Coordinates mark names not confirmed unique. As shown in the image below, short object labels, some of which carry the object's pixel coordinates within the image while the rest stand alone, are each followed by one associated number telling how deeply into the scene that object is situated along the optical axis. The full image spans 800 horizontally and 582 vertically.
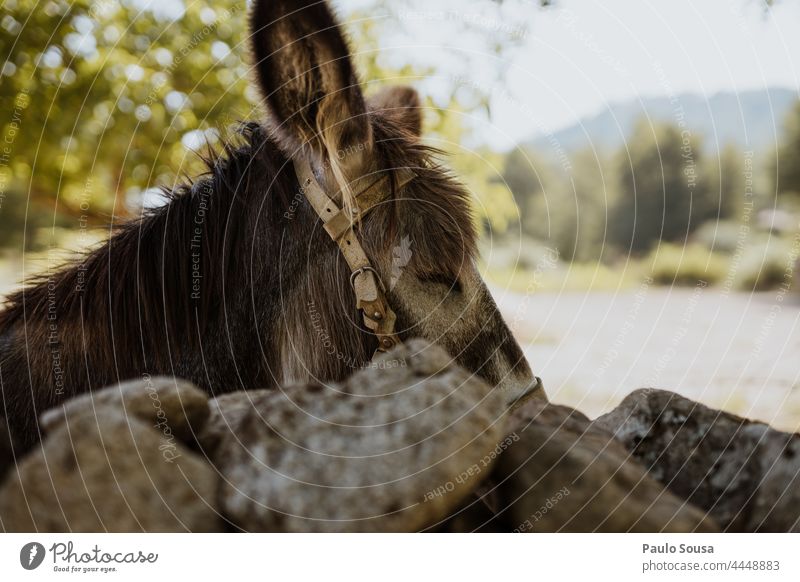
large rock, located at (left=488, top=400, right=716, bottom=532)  1.36
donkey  2.13
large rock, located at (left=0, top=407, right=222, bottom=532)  1.24
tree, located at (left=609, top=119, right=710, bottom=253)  16.02
